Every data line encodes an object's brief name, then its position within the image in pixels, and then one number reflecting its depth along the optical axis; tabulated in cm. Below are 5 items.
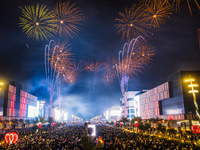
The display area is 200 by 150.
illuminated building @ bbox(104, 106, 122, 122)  16894
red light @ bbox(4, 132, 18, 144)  2697
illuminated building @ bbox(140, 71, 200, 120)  5981
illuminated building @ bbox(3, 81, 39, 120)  7945
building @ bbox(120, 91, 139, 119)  14038
